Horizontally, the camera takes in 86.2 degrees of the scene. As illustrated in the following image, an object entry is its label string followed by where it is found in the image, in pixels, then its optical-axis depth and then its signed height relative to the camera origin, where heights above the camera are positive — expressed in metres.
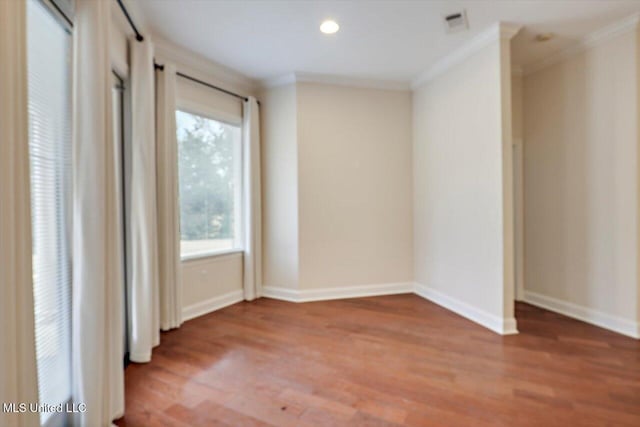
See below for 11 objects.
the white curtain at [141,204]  2.72 +0.10
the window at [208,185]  3.72 +0.35
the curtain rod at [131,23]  2.46 +1.51
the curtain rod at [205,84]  3.23 +1.48
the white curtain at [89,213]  1.71 +0.02
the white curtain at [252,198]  4.29 +0.20
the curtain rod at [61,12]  1.72 +1.07
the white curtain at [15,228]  1.11 -0.03
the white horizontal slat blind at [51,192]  1.62 +0.13
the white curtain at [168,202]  3.26 +0.13
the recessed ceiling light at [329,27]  3.04 +1.70
